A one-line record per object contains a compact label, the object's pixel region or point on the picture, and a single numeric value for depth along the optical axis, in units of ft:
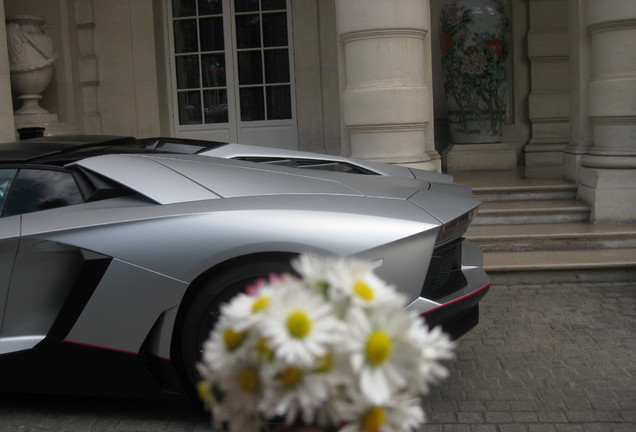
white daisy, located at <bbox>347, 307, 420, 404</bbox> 3.73
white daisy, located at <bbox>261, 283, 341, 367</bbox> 3.67
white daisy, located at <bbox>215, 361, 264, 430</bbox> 3.85
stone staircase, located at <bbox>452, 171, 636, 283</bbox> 21.50
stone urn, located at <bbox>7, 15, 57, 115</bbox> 35.86
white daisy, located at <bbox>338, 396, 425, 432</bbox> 3.87
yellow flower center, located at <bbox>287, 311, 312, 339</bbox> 3.69
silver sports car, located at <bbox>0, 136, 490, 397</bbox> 11.89
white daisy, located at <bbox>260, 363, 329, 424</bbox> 3.75
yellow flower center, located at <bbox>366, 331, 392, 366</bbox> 3.75
